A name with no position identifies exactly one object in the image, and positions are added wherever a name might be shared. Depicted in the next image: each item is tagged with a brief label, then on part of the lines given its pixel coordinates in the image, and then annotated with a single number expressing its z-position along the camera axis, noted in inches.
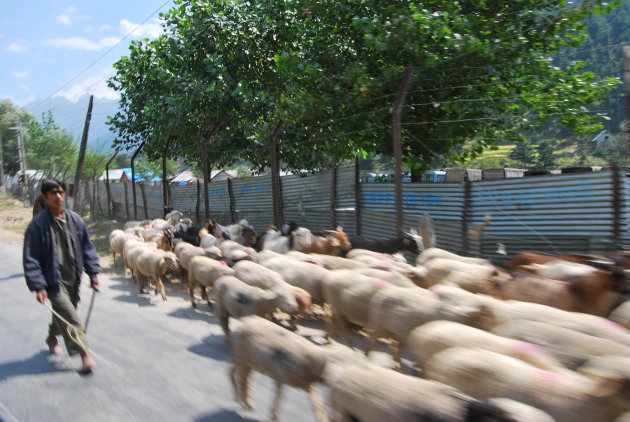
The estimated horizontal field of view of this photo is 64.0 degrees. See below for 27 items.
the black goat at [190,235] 441.4
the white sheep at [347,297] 207.6
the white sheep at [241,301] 213.0
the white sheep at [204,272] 275.3
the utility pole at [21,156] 1600.6
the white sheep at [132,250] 362.9
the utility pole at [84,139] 788.0
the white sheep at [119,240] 441.1
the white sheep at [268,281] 215.5
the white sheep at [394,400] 103.0
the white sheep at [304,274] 249.4
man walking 185.6
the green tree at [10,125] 2242.9
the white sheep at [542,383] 110.0
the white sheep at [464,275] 227.8
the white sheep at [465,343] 135.3
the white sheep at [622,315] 170.6
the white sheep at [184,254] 333.1
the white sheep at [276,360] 148.3
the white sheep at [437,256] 278.6
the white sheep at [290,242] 369.4
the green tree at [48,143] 2121.2
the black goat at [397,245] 353.1
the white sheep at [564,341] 139.9
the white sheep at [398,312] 178.4
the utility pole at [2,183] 1936.8
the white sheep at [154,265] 332.2
